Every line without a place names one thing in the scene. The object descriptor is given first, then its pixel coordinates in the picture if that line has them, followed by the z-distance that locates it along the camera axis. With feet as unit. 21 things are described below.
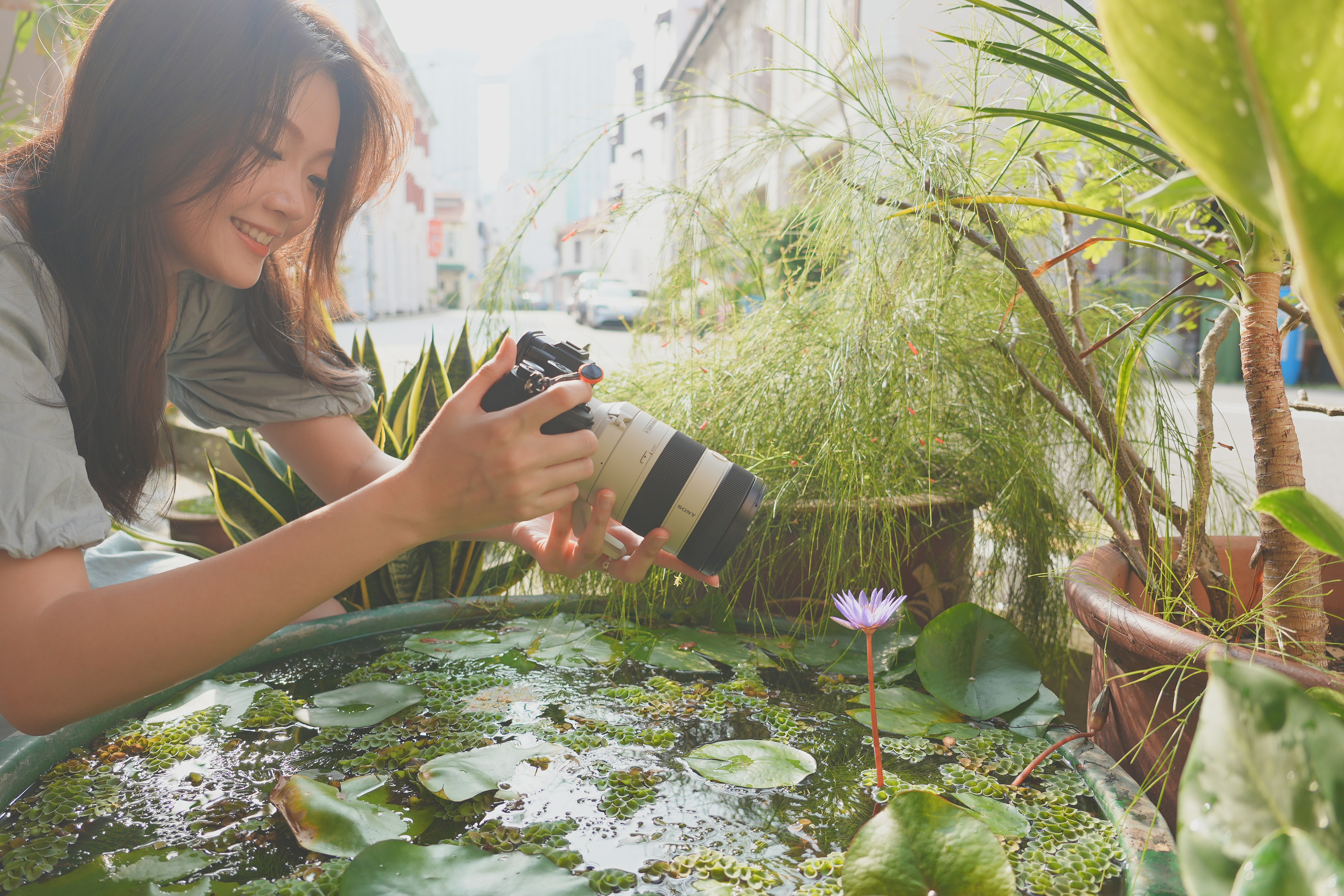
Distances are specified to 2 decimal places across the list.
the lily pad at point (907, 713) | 2.56
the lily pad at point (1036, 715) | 2.56
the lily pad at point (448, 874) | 1.67
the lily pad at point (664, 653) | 3.07
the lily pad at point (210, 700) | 2.57
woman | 2.01
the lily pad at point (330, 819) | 1.89
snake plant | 4.17
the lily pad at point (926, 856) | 1.60
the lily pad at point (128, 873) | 1.70
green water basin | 1.90
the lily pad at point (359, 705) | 2.55
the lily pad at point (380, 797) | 2.02
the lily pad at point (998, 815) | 2.00
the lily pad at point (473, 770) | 2.13
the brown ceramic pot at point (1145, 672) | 1.88
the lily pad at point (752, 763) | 2.21
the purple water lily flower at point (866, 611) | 1.89
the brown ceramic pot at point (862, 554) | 3.31
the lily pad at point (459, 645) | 3.18
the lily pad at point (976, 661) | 2.64
